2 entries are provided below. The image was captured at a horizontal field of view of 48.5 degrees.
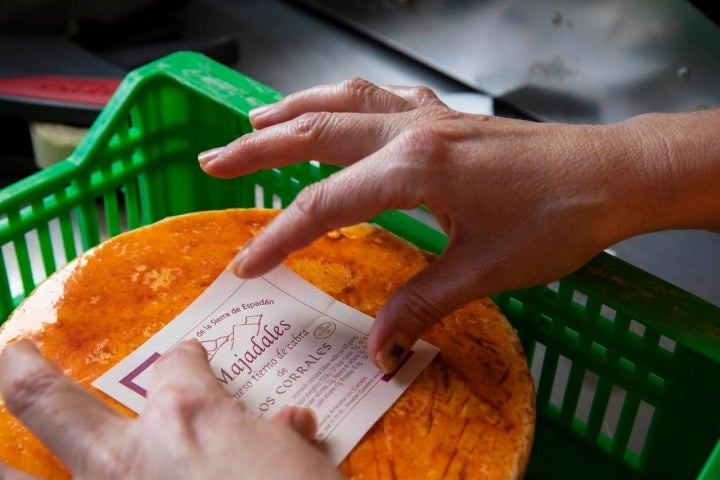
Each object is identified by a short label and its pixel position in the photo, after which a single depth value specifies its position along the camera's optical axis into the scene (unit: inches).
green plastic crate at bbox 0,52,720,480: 26.0
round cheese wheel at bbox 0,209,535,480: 23.1
